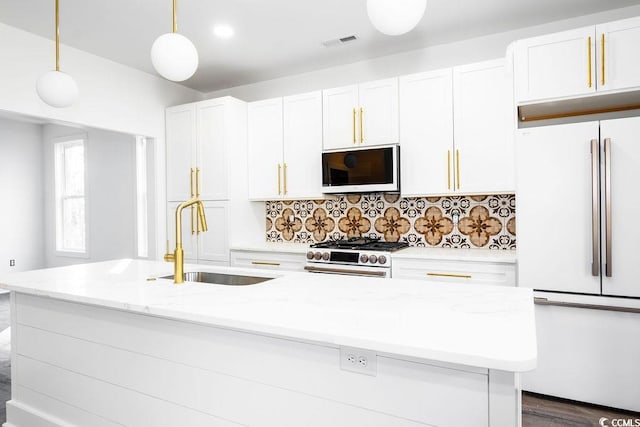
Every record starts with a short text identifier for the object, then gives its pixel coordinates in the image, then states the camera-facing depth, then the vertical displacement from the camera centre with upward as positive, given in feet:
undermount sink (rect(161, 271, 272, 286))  6.93 -1.16
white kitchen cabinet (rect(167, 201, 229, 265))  12.79 -0.70
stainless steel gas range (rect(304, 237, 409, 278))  10.15 -1.20
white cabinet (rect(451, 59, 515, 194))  9.60 +2.05
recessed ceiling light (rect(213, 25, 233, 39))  10.11 +4.81
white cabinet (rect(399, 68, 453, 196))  10.30 +2.13
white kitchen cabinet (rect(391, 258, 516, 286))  9.05 -1.44
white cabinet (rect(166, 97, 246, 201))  12.75 +2.36
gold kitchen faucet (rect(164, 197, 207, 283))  6.17 -0.63
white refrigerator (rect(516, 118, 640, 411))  7.57 -0.89
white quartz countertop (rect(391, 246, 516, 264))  9.13 -1.07
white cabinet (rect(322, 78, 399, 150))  11.03 +2.85
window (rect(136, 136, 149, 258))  16.29 +0.87
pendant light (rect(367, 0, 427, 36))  4.40 +2.26
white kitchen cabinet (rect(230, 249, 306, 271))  11.67 -1.39
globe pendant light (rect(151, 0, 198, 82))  5.75 +2.36
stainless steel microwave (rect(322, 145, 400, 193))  10.73 +1.21
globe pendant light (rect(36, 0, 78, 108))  6.91 +2.28
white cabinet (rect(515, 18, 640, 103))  7.77 +3.05
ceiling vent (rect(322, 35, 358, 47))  10.79 +4.79
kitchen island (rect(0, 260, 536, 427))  3.44 -1.55
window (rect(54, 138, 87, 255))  19.83 +1.08
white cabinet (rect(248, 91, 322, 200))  12.20 +2.15
